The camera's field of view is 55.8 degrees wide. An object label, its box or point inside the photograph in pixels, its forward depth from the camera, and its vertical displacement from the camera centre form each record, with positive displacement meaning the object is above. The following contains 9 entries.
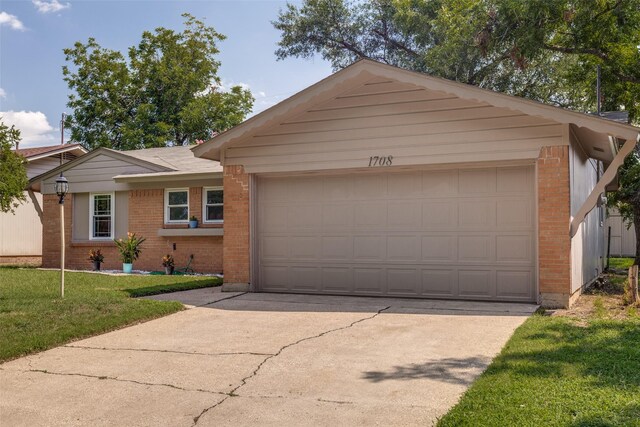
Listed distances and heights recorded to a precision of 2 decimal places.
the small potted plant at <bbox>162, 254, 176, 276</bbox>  16.36 -1.04
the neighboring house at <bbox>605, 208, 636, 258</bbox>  25.92 -0.46
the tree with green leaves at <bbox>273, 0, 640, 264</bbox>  15.09 +5.88
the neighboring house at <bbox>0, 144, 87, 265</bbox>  21.62 +0.03
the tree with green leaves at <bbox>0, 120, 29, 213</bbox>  13.30 +1.27
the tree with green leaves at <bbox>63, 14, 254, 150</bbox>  34.22 +7.79
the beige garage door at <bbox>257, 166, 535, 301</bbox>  10.11 -0.13
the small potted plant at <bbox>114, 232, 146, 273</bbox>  16.84 -0.69
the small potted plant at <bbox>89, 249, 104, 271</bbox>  17.71 -0.96
